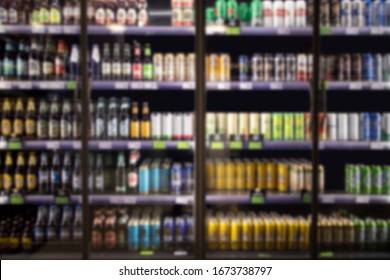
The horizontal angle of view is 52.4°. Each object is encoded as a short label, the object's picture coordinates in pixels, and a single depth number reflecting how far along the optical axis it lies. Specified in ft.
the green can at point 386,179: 10.01
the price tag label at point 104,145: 9.55
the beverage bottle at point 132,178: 10.07
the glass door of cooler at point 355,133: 9.64
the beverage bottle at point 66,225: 10.08
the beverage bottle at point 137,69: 9.91
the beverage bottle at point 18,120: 10.02
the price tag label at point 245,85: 9.49
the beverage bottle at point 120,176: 10.12
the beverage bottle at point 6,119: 10.01
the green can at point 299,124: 9.94
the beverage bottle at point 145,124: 9.99
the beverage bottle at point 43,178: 10.05
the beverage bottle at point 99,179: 10.04
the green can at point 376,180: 9.93
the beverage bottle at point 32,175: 10.04
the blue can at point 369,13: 9.80
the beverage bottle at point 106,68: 9.93
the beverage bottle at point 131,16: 9.93
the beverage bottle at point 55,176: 10.07
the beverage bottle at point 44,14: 9.81
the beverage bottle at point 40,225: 10.08
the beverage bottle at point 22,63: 10.00
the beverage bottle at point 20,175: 10.00
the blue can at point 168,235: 9.88
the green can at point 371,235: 9.95
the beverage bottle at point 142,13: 9.95
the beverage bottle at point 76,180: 10.07
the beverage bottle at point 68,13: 9.92
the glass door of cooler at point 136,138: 9.59
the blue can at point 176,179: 9.93
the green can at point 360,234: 9.90
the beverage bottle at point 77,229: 10.16
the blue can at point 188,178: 10.03
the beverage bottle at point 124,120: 9.96
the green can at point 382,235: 9.98
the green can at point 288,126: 9.93
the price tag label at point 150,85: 9.48
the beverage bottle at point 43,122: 9.99
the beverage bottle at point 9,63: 9.98
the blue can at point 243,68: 9.99
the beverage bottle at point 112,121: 9.96
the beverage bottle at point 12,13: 9.84
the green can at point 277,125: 9.93
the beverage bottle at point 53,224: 10.08
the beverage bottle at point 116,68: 9.94
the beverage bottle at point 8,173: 9.99
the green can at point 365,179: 9.94
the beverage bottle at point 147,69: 9.91
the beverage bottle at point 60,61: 10.16
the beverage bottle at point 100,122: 9.98
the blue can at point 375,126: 9.92
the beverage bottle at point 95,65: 10.02
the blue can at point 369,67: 9.91
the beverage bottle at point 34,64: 10.02
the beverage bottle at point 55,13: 9.82
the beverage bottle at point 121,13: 9.91
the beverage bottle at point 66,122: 9.98
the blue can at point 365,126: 9.95
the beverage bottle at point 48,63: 10.10
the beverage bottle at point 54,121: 9.97
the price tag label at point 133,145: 9.55
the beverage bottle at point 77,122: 10.04
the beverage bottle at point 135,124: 9.98
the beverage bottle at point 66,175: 10.09
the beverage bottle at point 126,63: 9.95
